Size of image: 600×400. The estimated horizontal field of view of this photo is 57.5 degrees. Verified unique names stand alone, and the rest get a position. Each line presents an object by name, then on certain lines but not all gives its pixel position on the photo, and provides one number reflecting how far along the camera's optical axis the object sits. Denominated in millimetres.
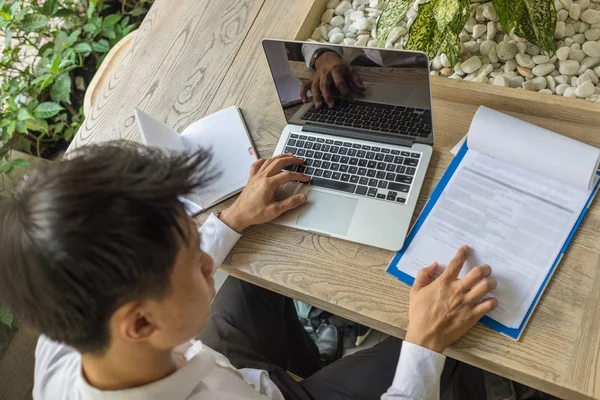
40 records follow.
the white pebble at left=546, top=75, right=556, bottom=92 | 930
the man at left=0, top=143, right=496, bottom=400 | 522
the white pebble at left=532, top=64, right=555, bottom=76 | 940
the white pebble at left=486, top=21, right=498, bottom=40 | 1006
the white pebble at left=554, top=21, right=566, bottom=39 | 964
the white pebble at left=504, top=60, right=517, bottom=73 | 969
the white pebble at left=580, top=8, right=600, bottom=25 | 957
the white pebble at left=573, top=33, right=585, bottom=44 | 955
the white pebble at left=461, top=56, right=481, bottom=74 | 982
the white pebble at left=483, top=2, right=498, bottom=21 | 1012
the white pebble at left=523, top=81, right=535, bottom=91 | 936
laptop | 834
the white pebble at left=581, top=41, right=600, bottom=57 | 924
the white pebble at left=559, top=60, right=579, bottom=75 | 927
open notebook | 977
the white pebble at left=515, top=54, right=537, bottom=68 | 956
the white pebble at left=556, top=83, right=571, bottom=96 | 917
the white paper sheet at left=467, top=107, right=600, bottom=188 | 789
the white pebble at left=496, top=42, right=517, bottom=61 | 977
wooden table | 725
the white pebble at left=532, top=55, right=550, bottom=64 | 951
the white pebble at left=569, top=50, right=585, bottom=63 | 941
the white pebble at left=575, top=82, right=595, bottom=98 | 894
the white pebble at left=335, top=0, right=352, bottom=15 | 1135
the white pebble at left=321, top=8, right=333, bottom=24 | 1144
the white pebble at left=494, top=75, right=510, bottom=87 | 939
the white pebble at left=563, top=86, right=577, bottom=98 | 906
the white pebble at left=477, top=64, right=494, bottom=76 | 970
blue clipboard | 738
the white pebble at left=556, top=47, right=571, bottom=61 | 942
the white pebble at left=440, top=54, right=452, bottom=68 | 1011
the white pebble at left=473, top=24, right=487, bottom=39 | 1014
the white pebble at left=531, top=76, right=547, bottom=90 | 935
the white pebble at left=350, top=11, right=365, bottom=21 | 1112
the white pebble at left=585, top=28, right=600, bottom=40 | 947
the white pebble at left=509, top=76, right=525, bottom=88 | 948
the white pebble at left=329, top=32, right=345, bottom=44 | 1104
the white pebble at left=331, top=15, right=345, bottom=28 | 1129
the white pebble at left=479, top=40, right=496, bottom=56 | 998
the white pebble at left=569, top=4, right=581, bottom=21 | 970
